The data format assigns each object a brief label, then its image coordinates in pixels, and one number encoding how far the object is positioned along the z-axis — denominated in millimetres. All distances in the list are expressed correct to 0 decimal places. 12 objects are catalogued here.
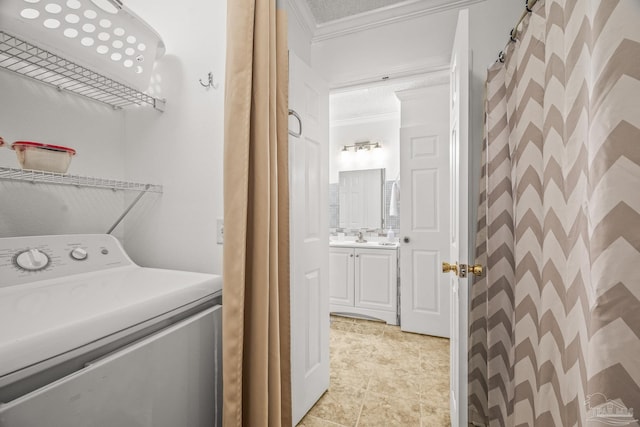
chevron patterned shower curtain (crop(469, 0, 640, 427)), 480
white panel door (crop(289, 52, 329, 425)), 1510
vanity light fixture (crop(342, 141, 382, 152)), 3840
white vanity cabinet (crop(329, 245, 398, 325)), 3125
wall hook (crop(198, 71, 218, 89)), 1274
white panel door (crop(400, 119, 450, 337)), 2729
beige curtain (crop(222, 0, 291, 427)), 978
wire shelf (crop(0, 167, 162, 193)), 816
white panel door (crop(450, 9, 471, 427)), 1186
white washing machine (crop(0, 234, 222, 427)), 532
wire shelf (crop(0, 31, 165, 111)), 932
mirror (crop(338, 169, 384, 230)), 3822
